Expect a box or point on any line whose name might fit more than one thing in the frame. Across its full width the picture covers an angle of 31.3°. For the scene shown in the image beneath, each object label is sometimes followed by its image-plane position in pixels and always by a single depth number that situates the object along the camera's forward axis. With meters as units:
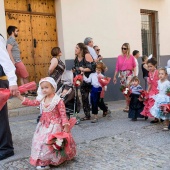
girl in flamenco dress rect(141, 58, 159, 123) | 6.20
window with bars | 11.38
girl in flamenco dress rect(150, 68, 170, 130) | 5.77
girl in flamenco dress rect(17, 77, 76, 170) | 3.84
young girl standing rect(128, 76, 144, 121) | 6.48
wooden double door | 7.97
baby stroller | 5.91
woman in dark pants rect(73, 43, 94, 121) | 6.31
